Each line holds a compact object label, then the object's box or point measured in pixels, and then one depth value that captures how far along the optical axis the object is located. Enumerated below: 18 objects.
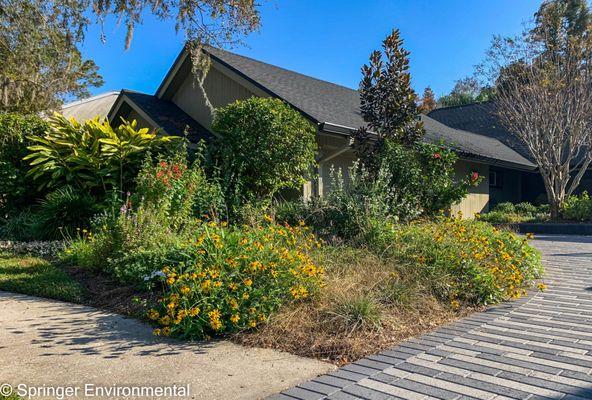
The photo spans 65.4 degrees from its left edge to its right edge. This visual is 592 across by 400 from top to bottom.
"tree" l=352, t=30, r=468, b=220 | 8.52
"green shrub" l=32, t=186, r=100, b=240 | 8.67
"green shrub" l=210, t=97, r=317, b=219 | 9.52
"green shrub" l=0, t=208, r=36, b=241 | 9.09
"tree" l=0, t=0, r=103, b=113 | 9.64
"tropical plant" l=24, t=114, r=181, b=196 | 9.30
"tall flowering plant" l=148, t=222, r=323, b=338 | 4.01
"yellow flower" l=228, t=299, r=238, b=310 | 3.97
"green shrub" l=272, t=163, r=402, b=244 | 6.76
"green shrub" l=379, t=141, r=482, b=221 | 8.34
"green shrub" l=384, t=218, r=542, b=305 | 5.14
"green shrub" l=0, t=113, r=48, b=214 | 9.91
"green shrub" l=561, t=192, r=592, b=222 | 14.65
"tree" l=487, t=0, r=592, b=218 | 15.56
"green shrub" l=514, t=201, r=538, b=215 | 17.95
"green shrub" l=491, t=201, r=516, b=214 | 17.94
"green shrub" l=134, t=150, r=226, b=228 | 7.29
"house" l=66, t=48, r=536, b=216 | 11.79
